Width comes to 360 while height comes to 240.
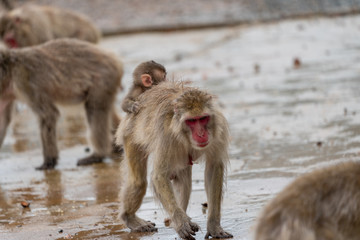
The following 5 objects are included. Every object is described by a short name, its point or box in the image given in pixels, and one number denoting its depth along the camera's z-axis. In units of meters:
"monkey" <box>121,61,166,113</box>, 12.46
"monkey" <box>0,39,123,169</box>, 17.50
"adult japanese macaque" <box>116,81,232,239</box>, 10.24
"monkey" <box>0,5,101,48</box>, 26.17
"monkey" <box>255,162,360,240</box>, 7.64
